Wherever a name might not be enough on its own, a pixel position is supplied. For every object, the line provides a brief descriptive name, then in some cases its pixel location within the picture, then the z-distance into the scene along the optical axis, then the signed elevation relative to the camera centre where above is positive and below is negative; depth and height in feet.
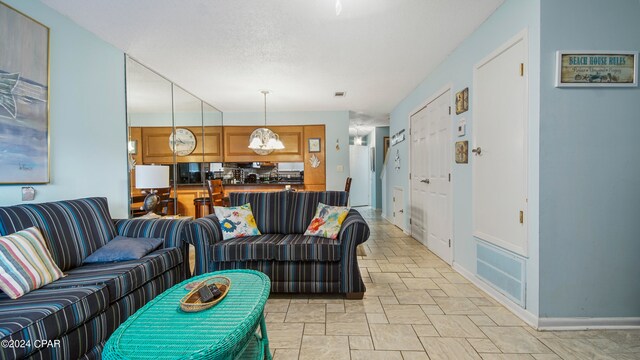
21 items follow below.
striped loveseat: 7.84 -2.46
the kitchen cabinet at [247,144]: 19.17 +2.17
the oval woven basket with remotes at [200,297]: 4.14 -2.02
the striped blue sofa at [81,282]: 4.01 -2.08
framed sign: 6.19 +2.41
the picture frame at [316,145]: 19.17 +2.09
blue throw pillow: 6.52 -1.88
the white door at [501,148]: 6.77 +0.73
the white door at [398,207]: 17.19 -2.18
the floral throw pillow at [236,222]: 8.87 -1.59
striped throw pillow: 4.65 -1.63
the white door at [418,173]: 13.15 +0.05
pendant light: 15.66 +2.00
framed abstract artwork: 6.19 +1.86
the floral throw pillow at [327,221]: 8.55 -1.53
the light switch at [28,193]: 6.68 -0.44
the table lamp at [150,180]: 9.69 -0.18
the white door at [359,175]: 29.50 -0.08
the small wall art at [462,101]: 9.19 +2.55
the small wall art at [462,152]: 9.16 +0.77
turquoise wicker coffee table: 3.27 -2.10
